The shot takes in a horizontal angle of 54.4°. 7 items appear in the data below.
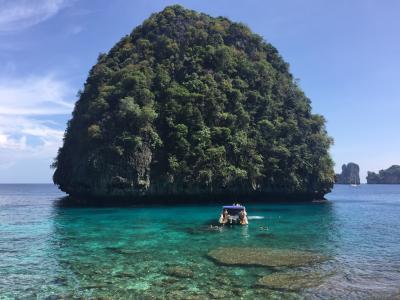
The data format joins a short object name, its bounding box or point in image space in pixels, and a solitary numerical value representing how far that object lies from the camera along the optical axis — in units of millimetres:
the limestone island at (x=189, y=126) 51281
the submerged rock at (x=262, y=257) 17188
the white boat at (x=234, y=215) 31109
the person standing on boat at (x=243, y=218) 31047
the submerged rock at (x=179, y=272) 15383
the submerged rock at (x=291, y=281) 13805
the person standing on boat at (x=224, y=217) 31233
